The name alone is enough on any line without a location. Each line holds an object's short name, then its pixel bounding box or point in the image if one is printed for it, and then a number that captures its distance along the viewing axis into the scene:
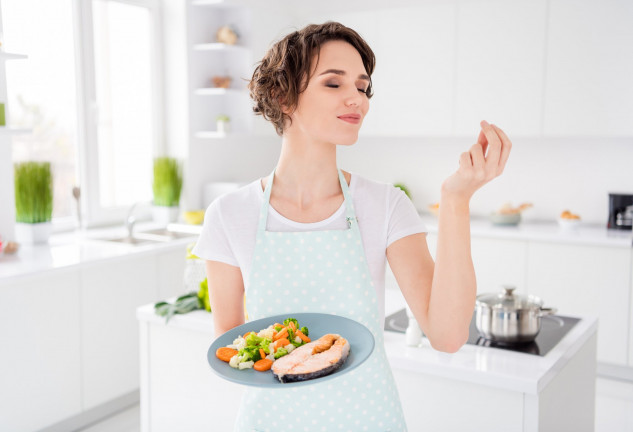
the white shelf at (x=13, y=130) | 3.29
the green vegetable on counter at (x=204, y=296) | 2.40
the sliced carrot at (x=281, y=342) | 1.12
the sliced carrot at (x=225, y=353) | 1.09
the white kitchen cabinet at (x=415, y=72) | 4.63
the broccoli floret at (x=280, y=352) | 1.10
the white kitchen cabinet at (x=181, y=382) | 2.31
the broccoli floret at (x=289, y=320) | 1.17
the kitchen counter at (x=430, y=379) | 1.75
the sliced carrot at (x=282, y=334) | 1.14
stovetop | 1.94
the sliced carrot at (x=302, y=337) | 1.15
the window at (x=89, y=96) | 3.84
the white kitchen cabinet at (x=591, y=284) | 3.89
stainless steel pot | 1.95
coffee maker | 4.27
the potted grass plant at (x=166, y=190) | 4.51
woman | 1.17
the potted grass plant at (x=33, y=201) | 3.56
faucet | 3.99
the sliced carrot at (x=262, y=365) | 1.09
